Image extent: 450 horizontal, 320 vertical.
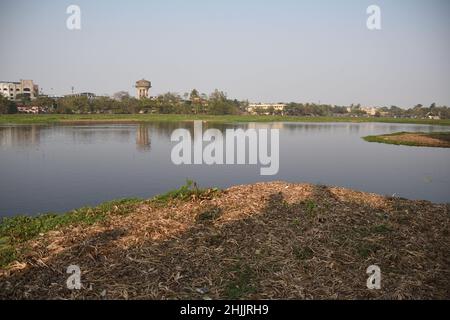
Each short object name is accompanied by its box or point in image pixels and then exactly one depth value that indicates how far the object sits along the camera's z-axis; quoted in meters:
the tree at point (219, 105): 117.81
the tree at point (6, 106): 81.82
